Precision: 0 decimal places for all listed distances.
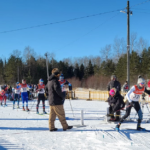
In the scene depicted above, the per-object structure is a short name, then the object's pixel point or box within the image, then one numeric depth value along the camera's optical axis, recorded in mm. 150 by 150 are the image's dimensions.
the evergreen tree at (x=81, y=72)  66169
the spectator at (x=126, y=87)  15317
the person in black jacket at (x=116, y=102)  7494
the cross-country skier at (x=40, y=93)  10141
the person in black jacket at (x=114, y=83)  8906
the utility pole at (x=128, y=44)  14759
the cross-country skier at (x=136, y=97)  5828
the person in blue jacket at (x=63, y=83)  9250
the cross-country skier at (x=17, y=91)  14022
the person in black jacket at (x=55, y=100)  5590
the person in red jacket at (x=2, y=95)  15169
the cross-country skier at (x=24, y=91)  11174
